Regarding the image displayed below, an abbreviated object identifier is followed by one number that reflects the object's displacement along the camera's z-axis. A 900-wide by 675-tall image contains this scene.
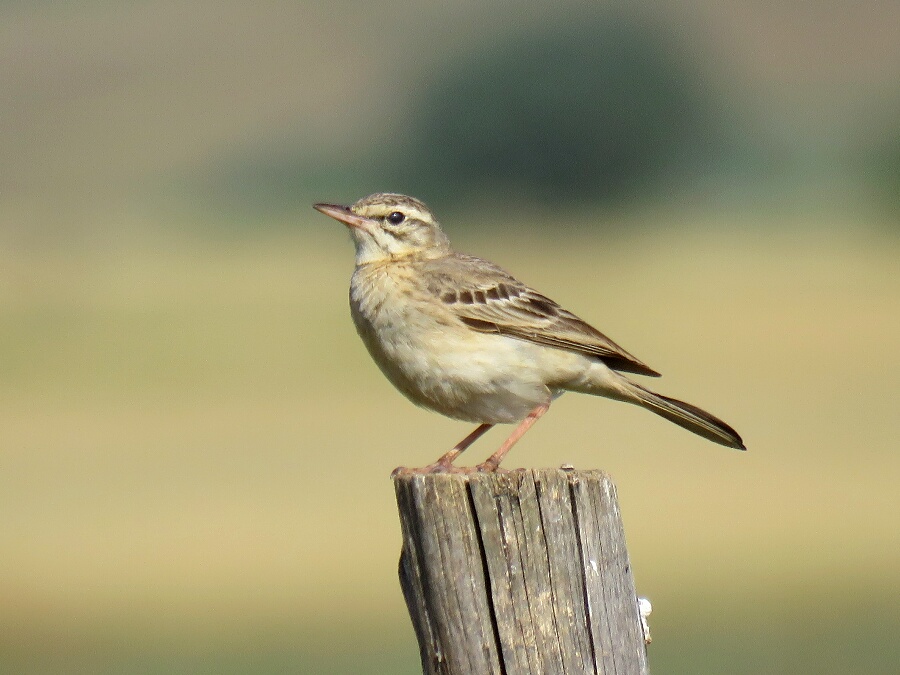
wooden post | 10.95
